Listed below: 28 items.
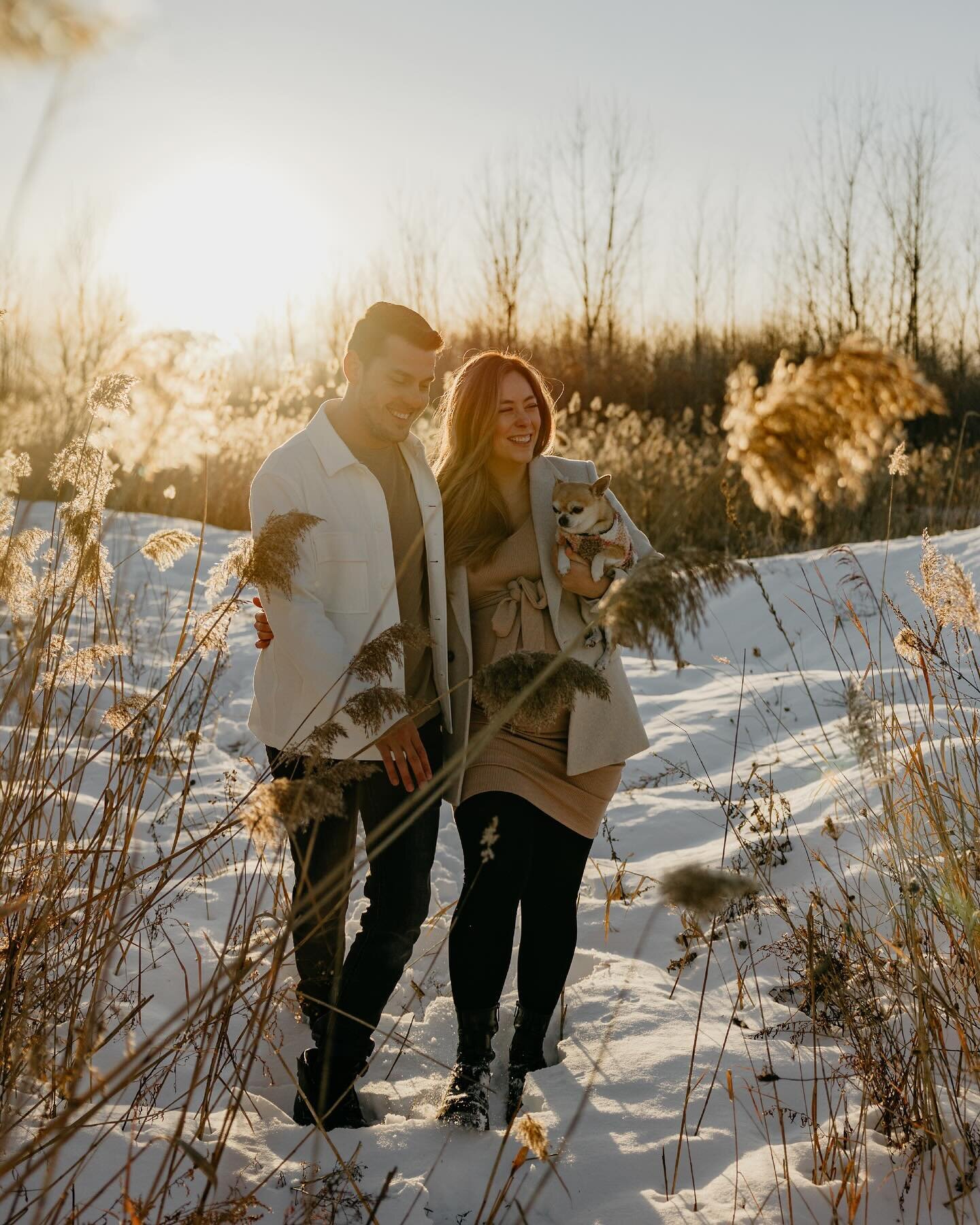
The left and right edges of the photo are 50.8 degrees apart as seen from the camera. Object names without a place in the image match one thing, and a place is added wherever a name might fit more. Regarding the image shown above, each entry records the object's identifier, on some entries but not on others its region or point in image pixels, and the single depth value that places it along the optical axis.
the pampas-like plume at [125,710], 2.27
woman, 3.02
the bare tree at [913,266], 21.70
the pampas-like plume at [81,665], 2.43
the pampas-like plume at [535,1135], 1.63
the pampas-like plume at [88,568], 2.31
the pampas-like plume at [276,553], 2.09
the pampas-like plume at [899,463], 2.96
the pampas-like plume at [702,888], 1.35
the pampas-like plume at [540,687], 1.79
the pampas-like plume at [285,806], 1.58
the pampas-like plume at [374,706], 1.86
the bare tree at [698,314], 26.81
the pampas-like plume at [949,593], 2.63
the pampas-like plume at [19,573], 2.37
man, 2.78
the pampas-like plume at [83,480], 2.39
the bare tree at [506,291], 25.44
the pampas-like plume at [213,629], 2.35
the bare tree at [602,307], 27.03
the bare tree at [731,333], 27.09
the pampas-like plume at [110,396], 2.29
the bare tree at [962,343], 22.02
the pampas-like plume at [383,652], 1.98
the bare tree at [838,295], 22.64
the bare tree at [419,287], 24.06
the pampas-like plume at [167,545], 2.55
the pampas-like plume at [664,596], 1.53
